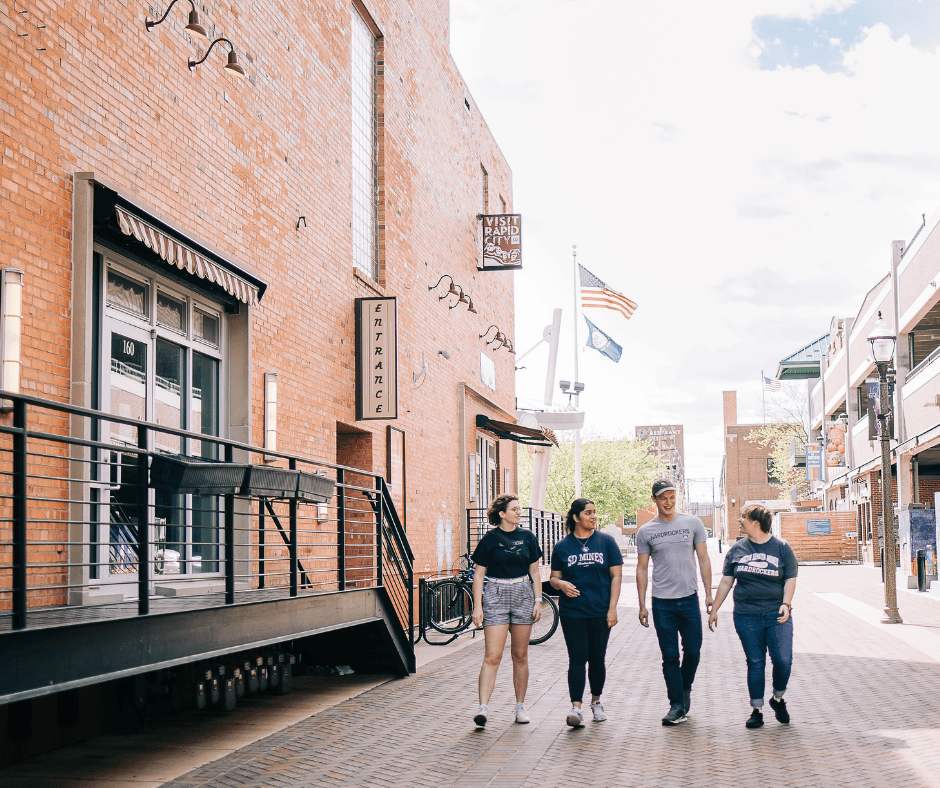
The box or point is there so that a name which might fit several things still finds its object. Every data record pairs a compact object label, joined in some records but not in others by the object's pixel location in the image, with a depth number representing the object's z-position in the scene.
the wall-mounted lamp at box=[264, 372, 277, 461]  11.64
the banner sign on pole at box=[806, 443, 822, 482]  55.78
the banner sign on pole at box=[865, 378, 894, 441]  30.62
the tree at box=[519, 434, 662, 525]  58.47
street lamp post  17.59
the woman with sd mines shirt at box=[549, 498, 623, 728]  8.46
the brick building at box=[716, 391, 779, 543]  102.31
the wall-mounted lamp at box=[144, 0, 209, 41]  8.77
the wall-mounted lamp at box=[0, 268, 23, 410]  7.17
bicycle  15.44
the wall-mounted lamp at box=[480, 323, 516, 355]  25.59
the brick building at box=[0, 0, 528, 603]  7.95
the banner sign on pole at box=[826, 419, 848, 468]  45.91
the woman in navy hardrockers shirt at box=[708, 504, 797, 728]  8.35
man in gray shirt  8.55
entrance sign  14.95
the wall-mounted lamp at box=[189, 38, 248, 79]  9.49
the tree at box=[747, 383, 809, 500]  73.81
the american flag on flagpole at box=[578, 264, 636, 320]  34.59
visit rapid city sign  24.77
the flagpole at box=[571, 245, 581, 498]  36.12
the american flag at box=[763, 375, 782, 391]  71.93
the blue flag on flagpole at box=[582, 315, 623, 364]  37.78
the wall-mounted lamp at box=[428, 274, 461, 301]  20.19
